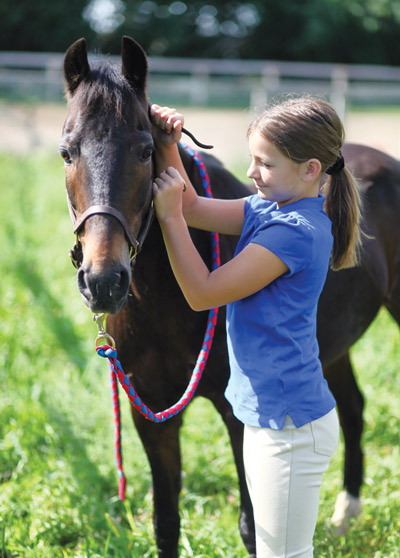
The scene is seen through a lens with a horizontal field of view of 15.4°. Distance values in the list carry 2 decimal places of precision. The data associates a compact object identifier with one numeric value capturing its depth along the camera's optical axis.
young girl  3.03
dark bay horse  2.98
